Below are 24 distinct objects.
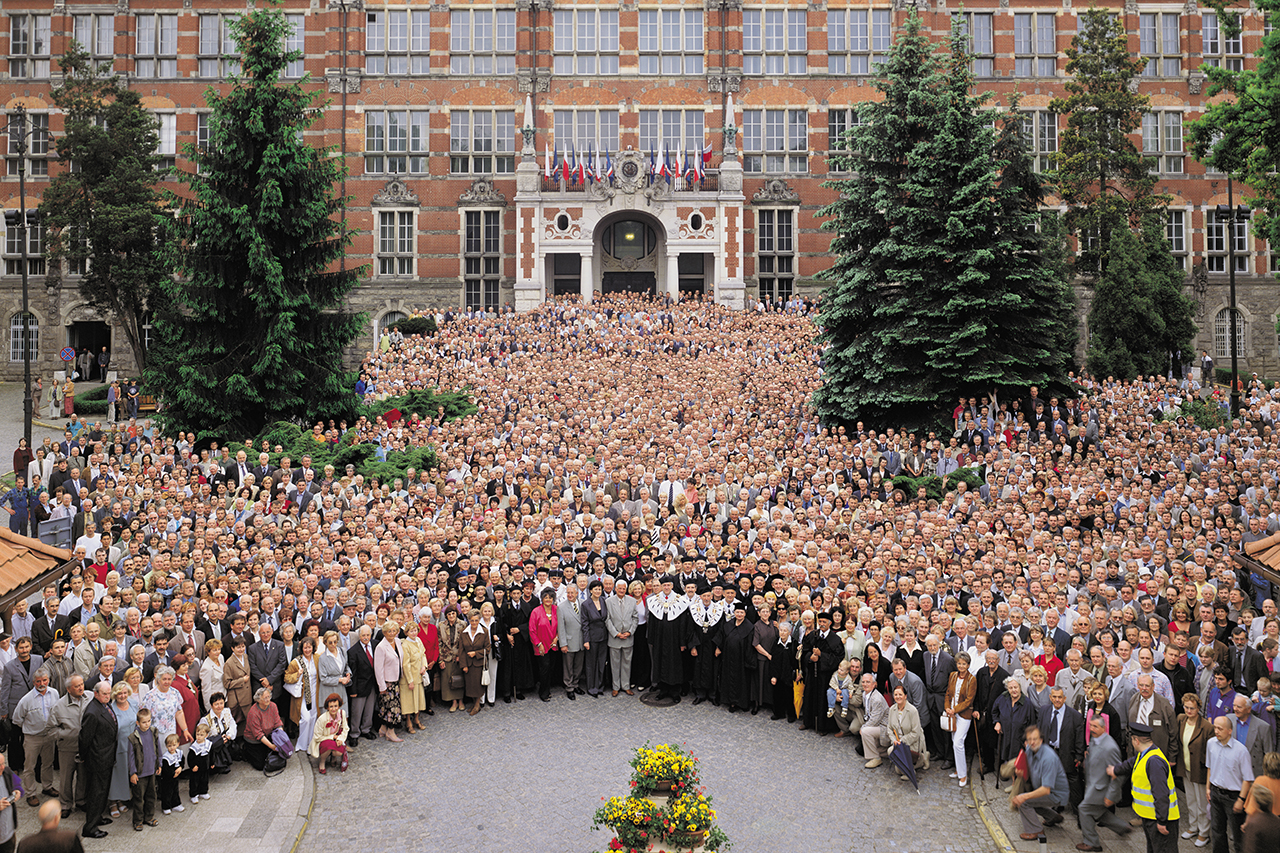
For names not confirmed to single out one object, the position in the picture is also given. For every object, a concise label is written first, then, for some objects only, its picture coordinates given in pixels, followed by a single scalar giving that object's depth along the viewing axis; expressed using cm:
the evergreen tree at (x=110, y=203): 3856
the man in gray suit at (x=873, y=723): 1238
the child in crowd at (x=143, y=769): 1091
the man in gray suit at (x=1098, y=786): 1050
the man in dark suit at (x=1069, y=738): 1098
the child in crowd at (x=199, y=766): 1150
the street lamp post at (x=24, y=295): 2539
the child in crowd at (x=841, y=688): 1301
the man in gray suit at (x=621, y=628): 1463
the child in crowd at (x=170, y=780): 1117
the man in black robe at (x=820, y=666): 1330
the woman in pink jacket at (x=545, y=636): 1452
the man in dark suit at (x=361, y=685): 1304
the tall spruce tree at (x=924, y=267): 2527
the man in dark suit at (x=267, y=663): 1245
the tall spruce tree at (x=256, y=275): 2447
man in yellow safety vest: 988
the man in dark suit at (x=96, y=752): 1064
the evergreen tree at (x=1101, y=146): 3947
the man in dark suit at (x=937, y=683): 1250
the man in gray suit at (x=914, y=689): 1241
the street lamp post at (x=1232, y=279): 2723
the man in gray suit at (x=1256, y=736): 1012
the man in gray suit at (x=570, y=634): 1460
